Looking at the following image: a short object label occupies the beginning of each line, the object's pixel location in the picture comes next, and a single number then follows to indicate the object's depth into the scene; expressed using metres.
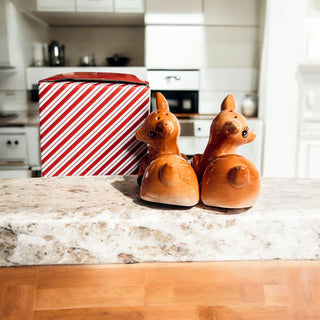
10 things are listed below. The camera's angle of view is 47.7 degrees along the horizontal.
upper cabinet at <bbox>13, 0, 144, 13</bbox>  2.86
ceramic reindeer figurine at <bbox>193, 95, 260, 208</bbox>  0.54
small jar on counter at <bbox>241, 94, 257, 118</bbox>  2.97
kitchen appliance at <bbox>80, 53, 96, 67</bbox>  3.22
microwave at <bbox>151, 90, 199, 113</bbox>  3.06
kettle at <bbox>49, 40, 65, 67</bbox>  3.05
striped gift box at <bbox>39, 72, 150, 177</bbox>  0.85
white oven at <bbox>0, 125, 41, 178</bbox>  2.69
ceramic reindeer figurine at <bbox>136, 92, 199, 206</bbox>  0.55
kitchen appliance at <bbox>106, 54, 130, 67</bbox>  3.19
